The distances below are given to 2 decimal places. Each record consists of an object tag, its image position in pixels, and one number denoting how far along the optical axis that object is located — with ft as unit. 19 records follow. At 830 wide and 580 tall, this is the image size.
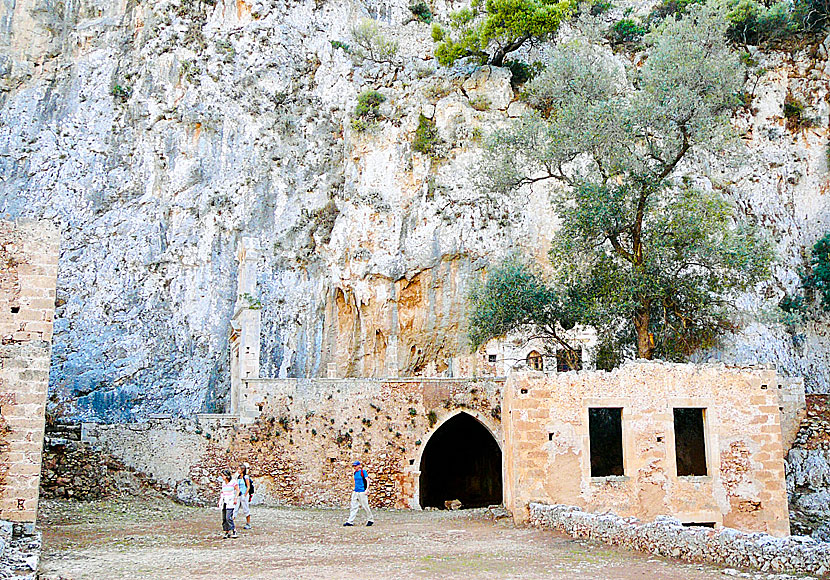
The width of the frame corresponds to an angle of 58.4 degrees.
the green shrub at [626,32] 125.49
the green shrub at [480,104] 111.75
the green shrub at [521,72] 117.29
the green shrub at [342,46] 123.03
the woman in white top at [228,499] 46.68
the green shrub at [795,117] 114.83
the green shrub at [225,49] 121.98
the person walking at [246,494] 50.99
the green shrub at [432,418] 73.31
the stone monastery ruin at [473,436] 50.49
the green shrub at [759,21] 117.60
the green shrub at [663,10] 128.57
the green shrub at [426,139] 108.99
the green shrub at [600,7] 133.49
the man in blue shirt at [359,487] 51.08
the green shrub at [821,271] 103.71
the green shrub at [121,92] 121.60
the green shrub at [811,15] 117.80
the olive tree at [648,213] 69.67
